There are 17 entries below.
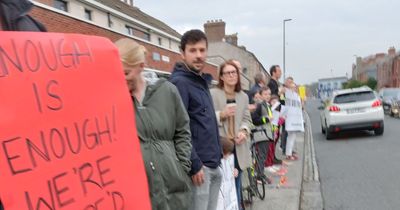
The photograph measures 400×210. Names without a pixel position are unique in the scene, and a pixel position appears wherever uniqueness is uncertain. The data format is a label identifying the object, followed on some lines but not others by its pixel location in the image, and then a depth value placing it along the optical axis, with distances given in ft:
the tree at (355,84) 232.12
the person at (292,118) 25.75
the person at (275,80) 24.49
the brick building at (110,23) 32.76
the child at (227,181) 10.42
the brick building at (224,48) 123.86
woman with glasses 11.86
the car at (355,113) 38.14
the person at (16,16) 4.53
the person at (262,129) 17.46
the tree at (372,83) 240.12
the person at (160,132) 6.50
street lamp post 103.55
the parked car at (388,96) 74.84
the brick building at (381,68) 225.15
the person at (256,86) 17.84
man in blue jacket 8.68
